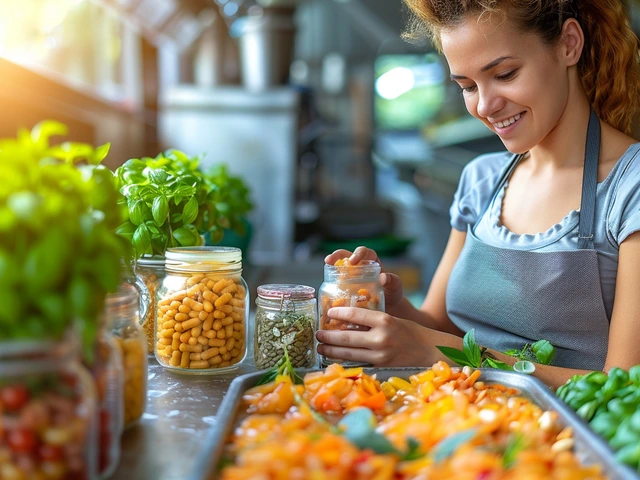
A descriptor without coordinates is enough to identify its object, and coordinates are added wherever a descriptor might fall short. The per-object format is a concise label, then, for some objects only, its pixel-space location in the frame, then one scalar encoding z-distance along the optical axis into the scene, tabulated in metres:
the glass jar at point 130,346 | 0.88
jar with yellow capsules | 1.13
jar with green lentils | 1.16
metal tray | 0.70
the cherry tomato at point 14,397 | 0.60
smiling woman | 1.39
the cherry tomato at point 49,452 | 0.61
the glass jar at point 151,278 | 1.27
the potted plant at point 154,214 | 1.25
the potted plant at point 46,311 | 0.60
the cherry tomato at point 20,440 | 0.60
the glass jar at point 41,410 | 0.60
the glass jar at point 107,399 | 0.73
